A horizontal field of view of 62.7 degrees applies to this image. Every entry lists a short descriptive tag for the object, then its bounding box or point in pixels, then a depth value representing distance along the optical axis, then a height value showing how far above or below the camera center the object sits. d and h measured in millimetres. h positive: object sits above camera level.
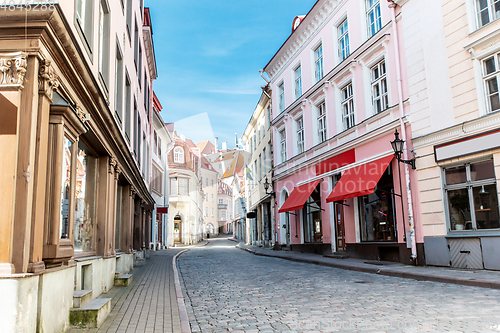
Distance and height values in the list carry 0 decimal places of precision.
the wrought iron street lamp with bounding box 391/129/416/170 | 13383 +2410
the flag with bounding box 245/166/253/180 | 36719 +4808
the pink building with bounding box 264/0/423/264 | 14742 +4010
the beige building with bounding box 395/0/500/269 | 11227 +2746
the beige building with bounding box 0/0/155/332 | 4551 +1020
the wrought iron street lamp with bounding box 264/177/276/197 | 27109 +2324
